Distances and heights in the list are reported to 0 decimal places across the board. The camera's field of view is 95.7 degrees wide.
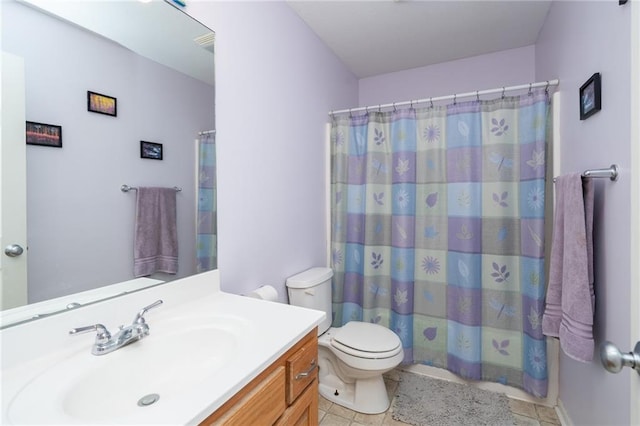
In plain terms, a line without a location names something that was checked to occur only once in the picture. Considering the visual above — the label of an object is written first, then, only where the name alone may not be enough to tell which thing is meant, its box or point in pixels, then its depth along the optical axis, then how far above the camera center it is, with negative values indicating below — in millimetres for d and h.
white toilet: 1633 -840
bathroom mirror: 802 +285
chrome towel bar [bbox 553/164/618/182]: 1017 +125
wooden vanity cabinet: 695 -517
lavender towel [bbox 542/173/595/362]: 1130 -262
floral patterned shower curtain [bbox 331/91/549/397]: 1761 -161
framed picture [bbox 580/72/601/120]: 1138 +461
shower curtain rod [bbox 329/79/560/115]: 1695 +734
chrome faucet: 805 -369
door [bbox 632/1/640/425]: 649 +35
